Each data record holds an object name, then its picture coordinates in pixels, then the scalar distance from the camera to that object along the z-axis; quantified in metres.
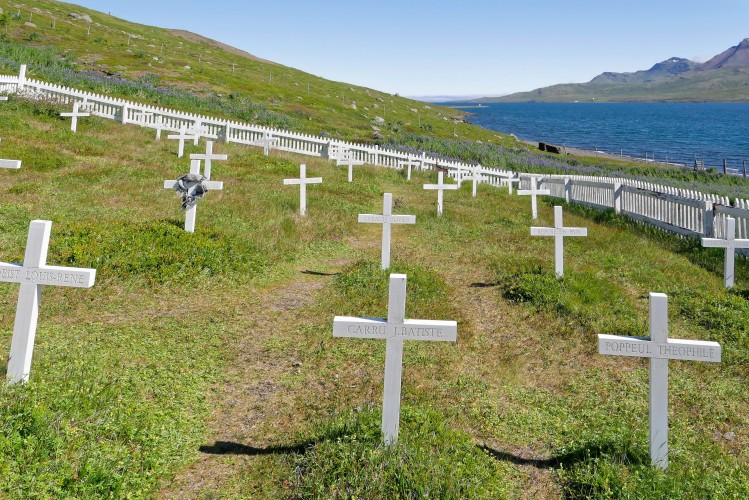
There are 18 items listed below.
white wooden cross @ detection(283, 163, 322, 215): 13.53
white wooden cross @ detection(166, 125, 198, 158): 18.28
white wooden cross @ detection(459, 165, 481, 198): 19.83
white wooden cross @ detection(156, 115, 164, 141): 21.48
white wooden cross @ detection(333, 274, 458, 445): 4.46
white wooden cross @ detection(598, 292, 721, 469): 4.49
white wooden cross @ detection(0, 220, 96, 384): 5.05
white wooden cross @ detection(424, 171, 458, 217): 15.34
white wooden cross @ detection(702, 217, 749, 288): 9.94
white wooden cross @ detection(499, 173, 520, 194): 21.98
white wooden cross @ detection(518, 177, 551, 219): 15.32
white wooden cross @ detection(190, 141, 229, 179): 12.43
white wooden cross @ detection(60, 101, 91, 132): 19.75
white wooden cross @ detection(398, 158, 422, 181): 23.97
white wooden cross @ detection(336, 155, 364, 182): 19.89
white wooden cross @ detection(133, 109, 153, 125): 24.12
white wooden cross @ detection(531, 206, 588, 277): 9.62
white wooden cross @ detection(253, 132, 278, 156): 22.91
